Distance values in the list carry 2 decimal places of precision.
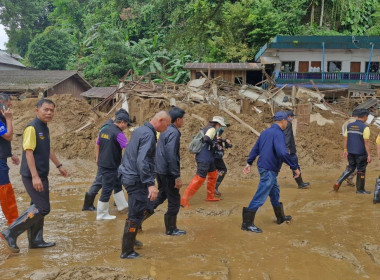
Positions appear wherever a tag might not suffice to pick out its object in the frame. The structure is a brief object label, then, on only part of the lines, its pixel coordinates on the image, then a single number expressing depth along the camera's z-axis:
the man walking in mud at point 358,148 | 8.44
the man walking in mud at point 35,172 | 4.81
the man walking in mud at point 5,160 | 5.56
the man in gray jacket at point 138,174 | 4.63
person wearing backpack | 7.61
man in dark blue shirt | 5.96
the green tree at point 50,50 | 42.09
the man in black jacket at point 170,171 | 5.70
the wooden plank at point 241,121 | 13.14
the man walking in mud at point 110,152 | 6.43
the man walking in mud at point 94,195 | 6.97
